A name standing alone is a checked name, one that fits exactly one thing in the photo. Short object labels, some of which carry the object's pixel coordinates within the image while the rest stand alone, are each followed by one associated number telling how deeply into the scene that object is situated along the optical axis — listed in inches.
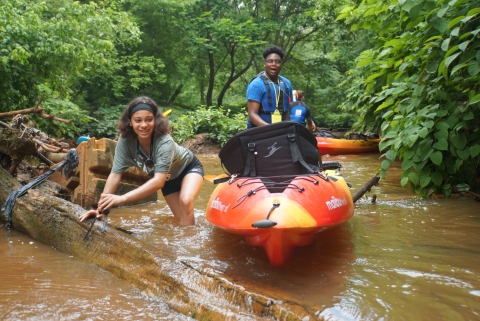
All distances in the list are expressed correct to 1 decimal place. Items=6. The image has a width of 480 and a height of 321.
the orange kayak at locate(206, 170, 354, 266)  109.8
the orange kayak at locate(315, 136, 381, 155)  519.2
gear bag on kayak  146.3
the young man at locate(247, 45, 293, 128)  189.2
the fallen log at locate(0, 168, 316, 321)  93.6
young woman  140.3
